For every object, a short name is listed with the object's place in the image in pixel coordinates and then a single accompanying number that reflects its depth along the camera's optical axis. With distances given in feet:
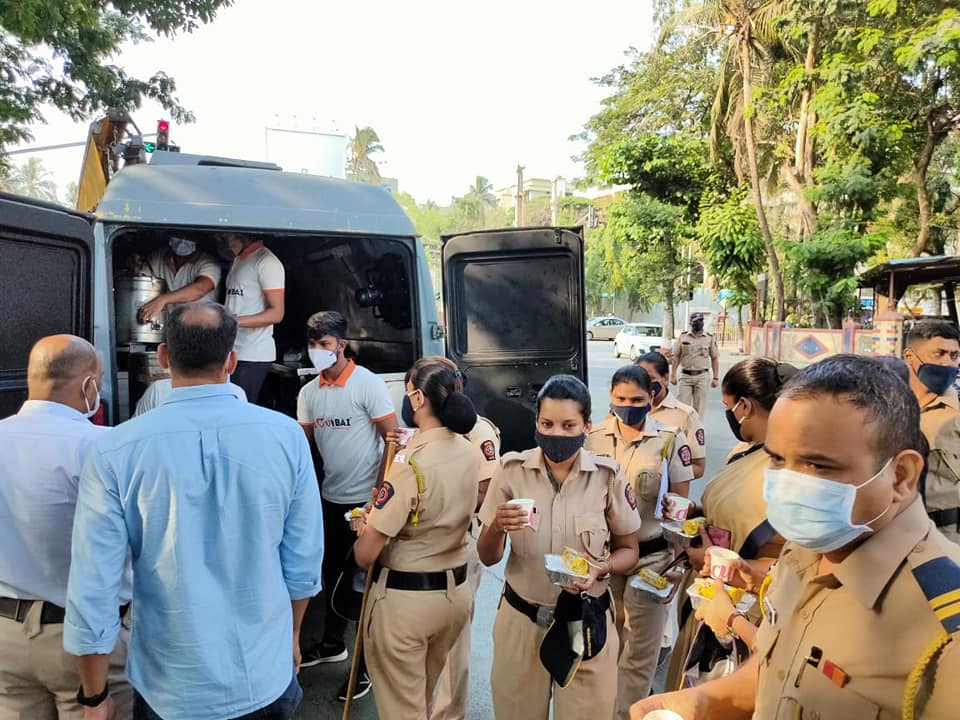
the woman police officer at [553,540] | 7.20
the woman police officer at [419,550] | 7.40
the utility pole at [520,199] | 85.38
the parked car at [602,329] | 101.19
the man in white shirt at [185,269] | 13.16
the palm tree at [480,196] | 178.29
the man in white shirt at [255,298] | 12.57
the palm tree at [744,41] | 49.26
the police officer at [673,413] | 11.75
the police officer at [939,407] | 9.52
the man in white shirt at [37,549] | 5.87
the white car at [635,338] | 69.26
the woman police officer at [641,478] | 9.33
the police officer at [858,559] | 3.38
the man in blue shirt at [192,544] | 5.34
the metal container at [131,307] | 13.06
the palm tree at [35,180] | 130.00
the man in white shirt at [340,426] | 10.87
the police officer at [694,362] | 28.48
